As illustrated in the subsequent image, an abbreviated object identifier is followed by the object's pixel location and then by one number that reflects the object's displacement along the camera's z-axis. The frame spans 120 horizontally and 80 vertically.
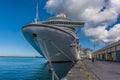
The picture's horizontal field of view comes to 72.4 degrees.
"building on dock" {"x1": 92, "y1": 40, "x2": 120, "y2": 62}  24.50
